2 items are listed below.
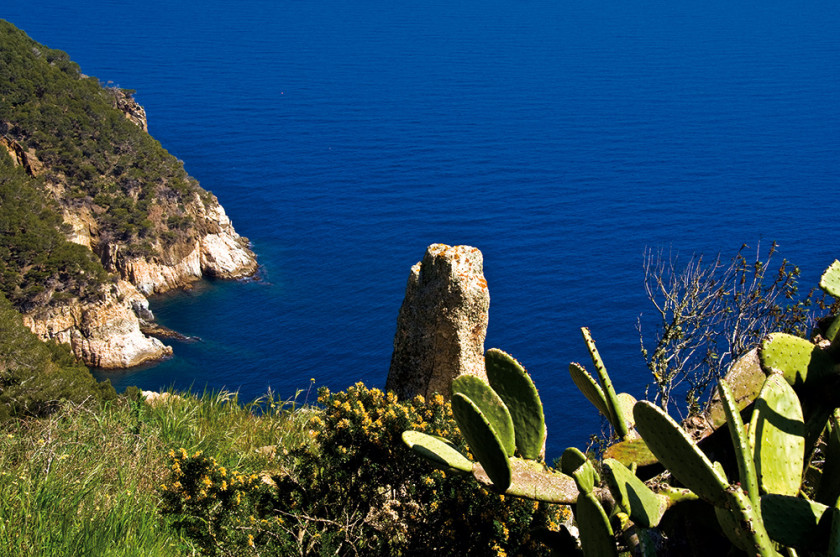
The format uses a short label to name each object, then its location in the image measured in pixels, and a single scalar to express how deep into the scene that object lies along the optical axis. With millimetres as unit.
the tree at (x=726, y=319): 13477
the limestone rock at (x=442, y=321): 10500
